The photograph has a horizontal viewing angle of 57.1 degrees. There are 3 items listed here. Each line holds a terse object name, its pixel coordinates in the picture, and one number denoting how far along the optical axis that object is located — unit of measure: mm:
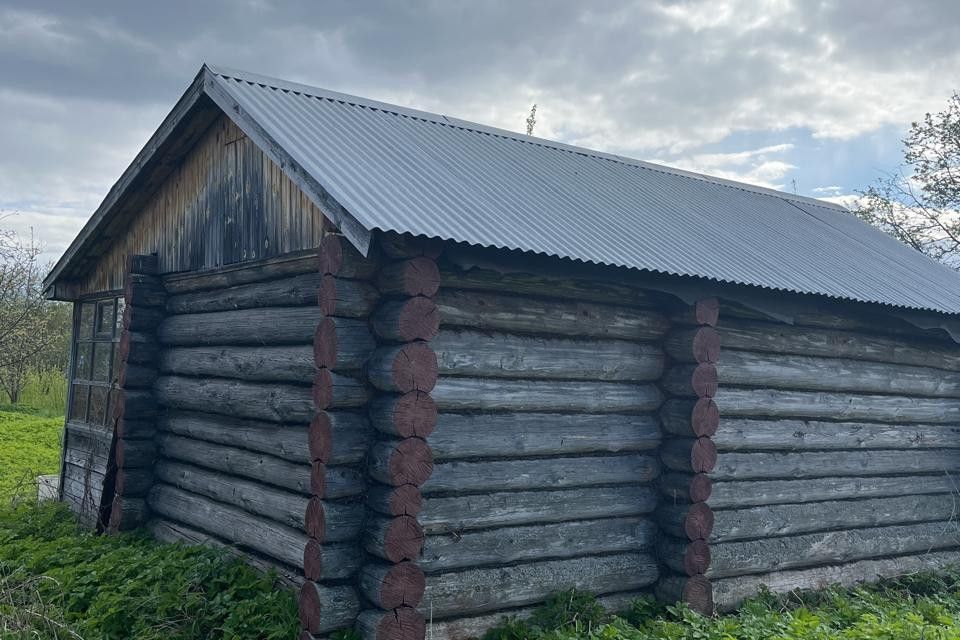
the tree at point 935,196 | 24844
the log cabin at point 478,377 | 6188
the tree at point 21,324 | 25281
